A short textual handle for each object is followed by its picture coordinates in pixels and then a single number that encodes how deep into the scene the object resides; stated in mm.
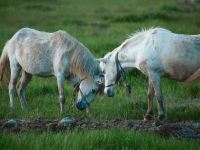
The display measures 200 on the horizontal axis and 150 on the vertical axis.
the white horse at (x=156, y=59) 20781
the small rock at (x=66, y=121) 18489
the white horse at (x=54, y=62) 22828
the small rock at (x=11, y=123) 18375
